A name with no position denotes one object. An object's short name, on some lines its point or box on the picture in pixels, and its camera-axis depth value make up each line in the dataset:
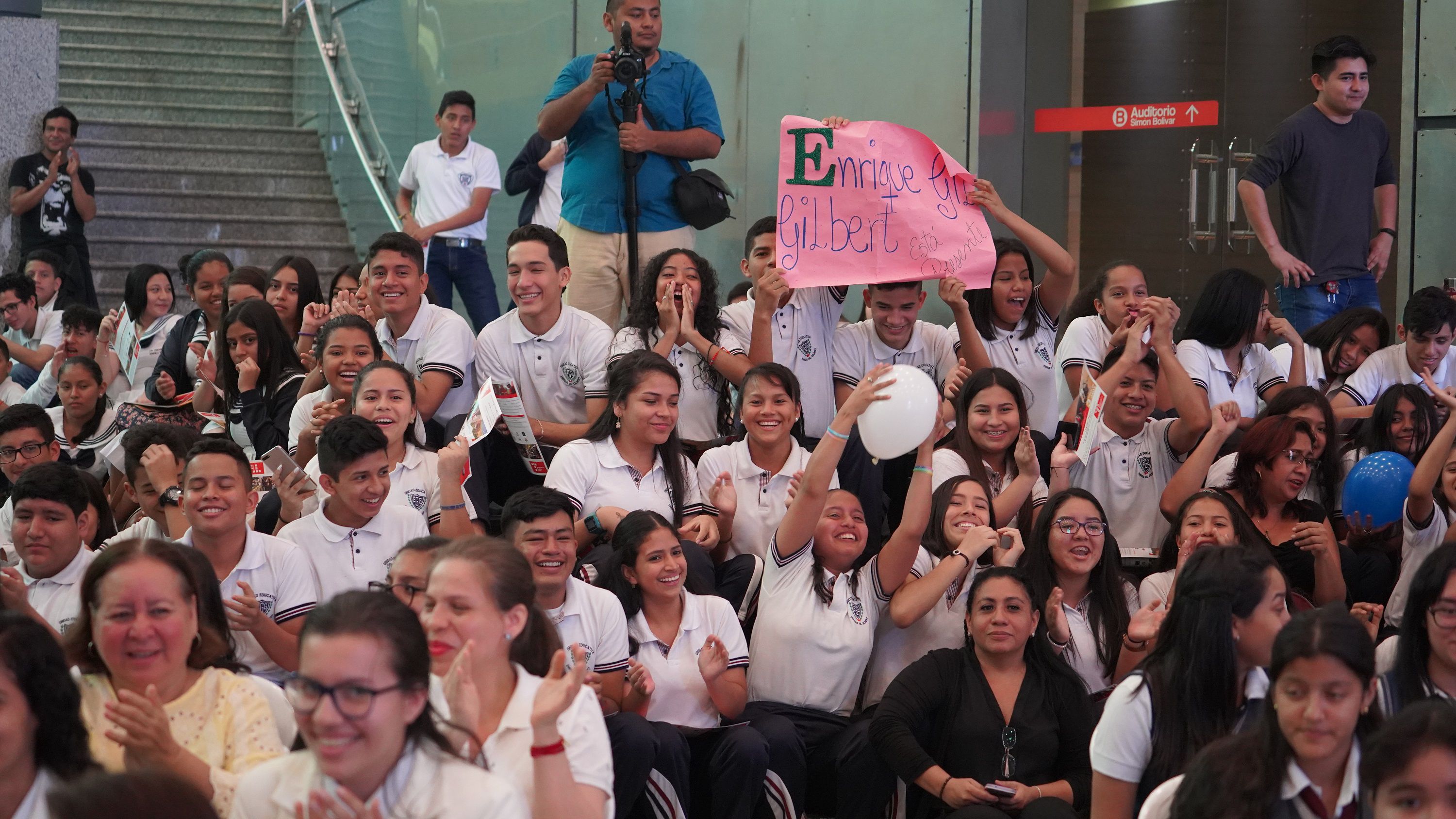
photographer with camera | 5.85
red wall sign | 8.30
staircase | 9.07
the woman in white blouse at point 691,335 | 5.39
